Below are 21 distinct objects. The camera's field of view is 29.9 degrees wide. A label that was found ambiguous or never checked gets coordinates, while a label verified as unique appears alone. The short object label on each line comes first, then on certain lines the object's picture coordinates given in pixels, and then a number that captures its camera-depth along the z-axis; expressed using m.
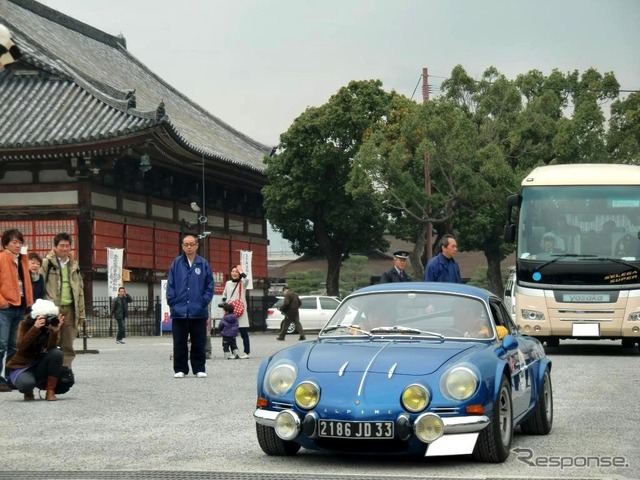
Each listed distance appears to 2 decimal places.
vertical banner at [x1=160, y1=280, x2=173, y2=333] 35.53
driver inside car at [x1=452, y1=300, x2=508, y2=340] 8.91
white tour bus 20.66
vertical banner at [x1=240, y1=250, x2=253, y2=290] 44.62
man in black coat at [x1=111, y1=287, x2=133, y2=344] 33.19
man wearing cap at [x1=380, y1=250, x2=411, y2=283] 16.70
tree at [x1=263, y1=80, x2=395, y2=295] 50.91
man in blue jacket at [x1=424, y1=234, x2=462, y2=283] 15.40
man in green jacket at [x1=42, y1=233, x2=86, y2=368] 14.28
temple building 34.94
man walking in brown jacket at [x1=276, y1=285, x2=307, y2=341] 33.12
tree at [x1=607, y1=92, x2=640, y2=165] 59.81
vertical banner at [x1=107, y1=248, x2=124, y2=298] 35.03
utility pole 47.50
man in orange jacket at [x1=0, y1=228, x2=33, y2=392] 13.16
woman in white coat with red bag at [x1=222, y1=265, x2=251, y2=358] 22.77
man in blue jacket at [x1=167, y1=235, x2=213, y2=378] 15.58
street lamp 28.95
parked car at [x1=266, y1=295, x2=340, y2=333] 41.53
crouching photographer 12.11
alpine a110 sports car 7.65
